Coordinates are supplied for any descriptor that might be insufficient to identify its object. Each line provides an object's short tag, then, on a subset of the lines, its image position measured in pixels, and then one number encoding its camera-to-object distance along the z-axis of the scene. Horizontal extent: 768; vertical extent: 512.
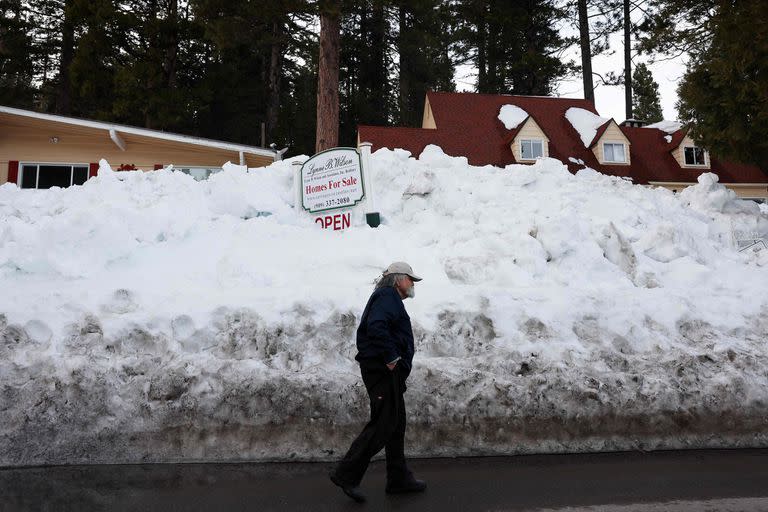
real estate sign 9.14
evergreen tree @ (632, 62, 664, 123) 50.03
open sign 9.14
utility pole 28.92
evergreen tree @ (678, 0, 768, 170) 10.53
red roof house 24.34
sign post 9.08
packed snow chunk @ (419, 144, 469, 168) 12.30
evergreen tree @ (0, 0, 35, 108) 27.14
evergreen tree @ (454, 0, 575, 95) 28.84
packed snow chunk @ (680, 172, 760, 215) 12.02
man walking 4.25
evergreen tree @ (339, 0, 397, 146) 28.86
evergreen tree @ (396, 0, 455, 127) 24.34
